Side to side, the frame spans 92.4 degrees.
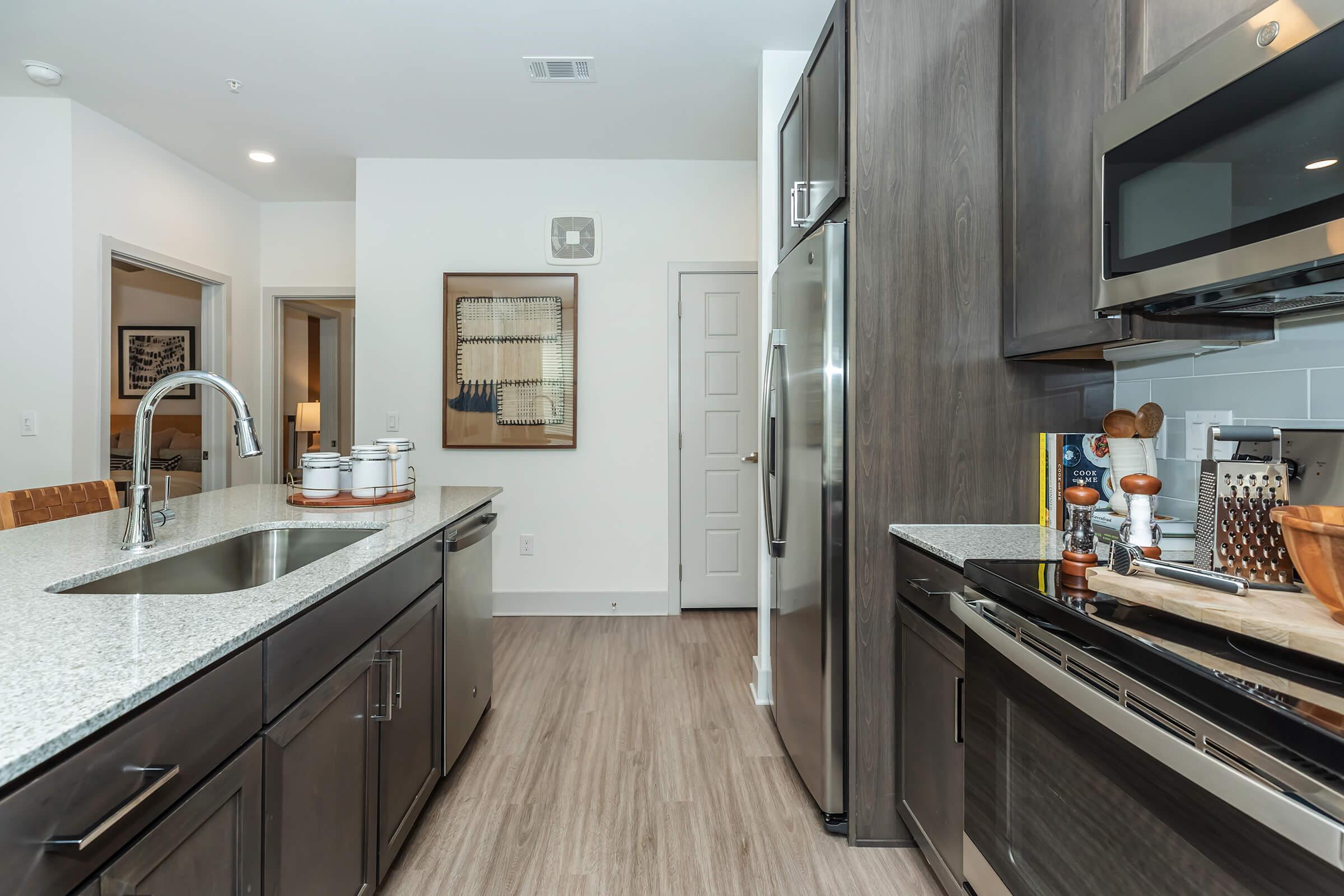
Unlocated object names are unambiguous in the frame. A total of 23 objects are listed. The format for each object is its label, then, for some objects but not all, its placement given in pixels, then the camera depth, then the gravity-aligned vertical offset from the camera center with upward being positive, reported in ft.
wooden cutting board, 2.61 -0.76
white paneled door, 12.97 +0.09
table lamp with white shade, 17.28 +0.71
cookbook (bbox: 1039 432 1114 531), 5.59 -0.17
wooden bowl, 2.72 -0.47
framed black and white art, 17.62 +2.49
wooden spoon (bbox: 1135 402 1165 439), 5.05 +0.20
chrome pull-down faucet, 4.58 -0.01
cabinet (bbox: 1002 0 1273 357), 4.14 +2.37
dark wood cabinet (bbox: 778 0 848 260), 6.04 +3.26
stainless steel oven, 2.20 -1.50
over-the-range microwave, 2.99 +1.46
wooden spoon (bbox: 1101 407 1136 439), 5.13 +0.16
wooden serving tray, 6.75 -0.60
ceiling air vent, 9.23 +5.51
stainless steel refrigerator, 5.83 -0.56
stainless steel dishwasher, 6.52 -2.01
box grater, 3.72 -0.44
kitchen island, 2.14 -1.13
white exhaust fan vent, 12.82 +4.11
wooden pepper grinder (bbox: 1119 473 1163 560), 4.22 -0.52
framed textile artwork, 12.75 +1.68
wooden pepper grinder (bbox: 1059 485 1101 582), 3.95 -0.58
